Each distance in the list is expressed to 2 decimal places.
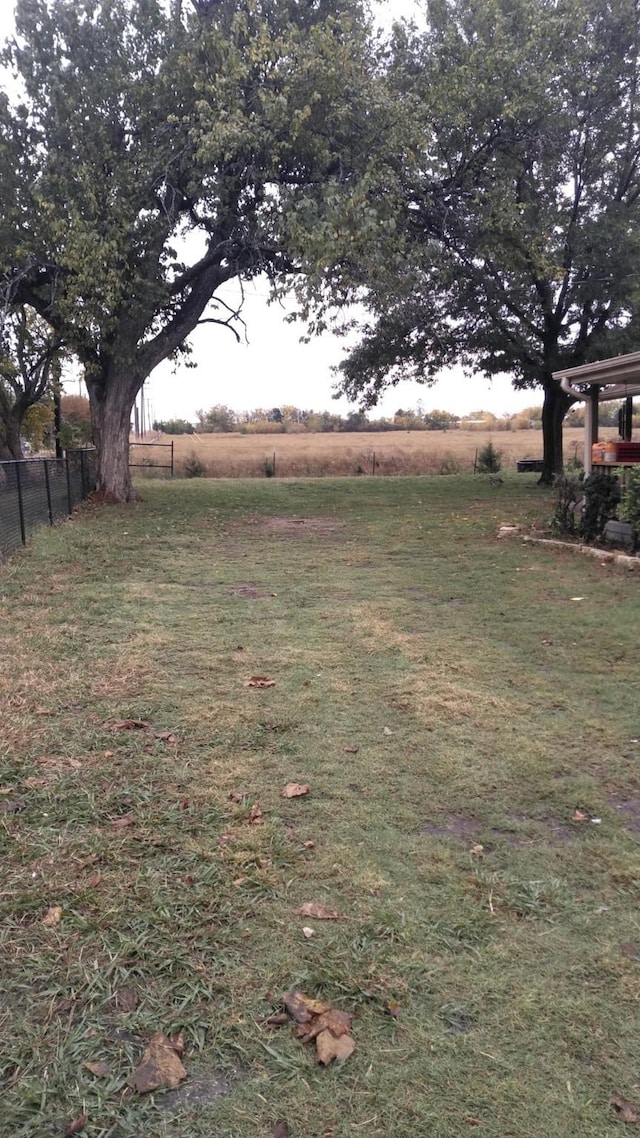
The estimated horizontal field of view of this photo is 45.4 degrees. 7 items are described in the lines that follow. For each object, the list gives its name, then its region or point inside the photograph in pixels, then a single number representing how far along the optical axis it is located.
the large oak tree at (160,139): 12.30
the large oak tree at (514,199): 13.81
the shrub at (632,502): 8.93
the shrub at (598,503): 9.97
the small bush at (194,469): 28.89
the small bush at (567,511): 10.58
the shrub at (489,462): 27.65
